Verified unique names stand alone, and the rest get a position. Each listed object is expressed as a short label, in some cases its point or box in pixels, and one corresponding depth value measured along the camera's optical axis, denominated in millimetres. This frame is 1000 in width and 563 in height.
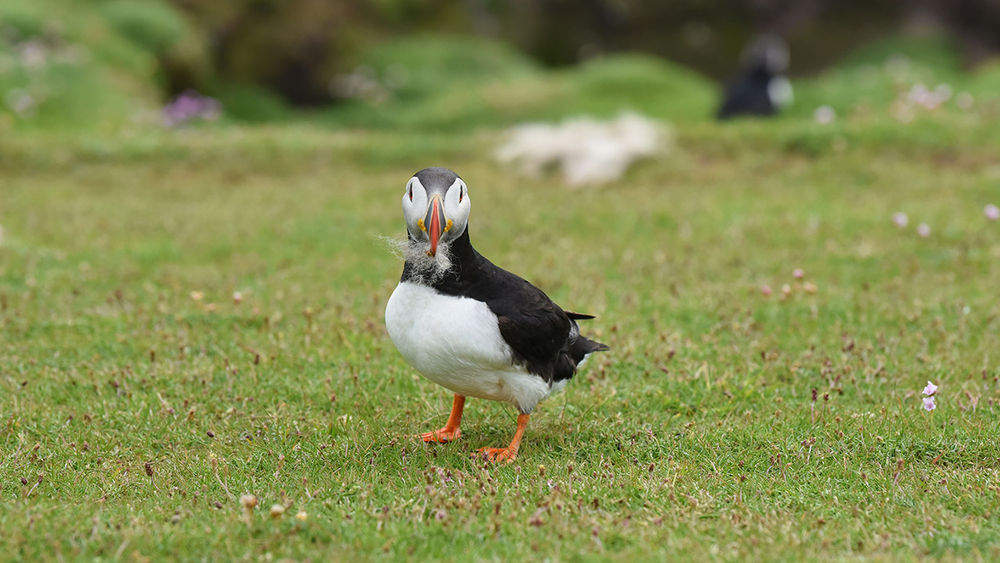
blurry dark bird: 16781
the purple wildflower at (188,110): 18156
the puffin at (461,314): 4705
